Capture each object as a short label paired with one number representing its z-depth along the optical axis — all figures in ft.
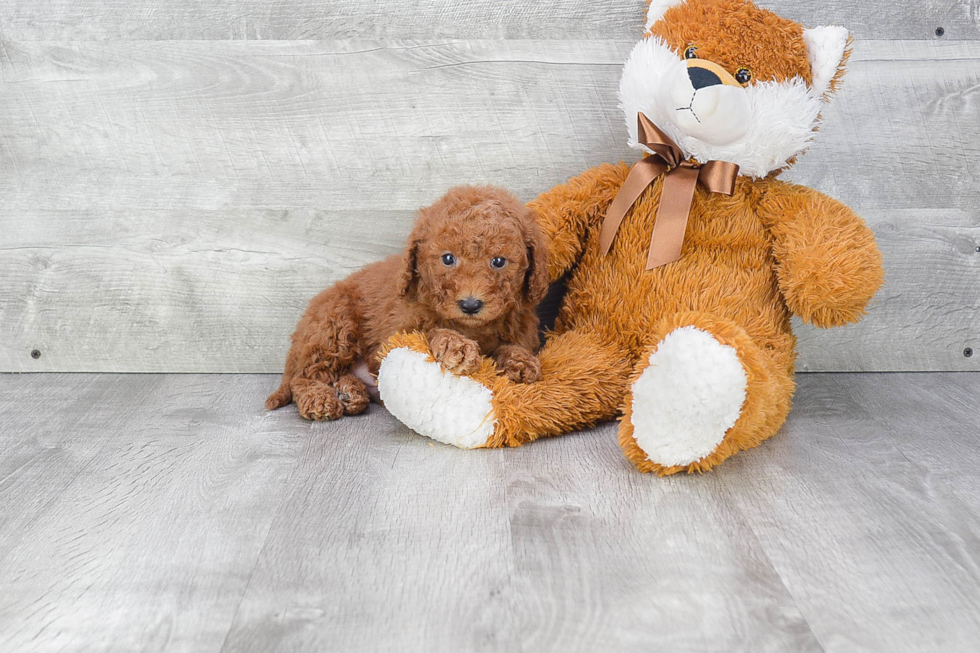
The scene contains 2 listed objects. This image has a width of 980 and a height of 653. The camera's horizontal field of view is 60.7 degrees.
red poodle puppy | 3.62
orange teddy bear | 3.46
